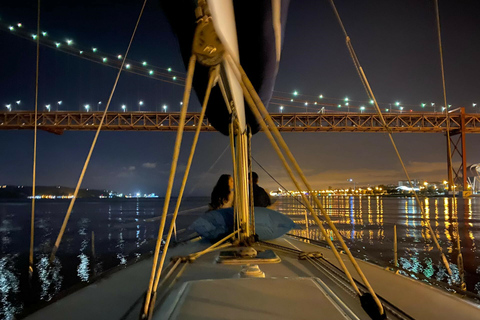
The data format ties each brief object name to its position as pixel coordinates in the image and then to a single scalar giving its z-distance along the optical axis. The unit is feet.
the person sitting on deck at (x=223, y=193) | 12.08
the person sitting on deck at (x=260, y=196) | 13.09
